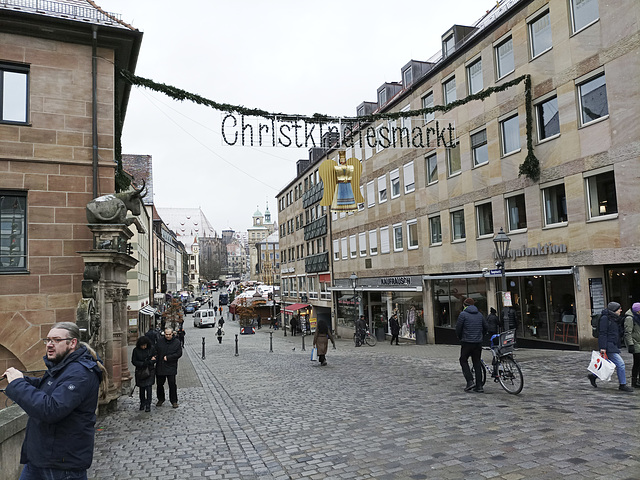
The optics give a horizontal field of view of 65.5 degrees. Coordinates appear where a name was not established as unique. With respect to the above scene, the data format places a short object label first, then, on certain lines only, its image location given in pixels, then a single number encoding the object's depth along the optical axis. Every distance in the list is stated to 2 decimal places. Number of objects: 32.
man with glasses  3.30
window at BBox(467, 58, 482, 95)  21.56
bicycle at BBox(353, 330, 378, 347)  25.39
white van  58.44
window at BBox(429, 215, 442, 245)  24.64
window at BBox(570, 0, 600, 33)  15.87
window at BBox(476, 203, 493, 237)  20.98
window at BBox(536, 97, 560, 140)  17.48
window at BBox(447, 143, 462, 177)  22.88
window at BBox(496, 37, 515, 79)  19.70
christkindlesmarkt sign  12.22
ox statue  10.39
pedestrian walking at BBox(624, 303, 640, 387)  9.11
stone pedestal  9.68
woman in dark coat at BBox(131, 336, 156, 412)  10.02
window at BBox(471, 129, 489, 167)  21.17
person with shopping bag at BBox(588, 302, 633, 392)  9.11
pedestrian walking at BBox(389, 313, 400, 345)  25.47
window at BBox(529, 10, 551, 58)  17.80
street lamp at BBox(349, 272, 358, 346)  25.53
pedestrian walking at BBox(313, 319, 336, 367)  15.98
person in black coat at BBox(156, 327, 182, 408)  10.26
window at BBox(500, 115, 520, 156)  19.35
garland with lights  11.60
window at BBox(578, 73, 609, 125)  15.63
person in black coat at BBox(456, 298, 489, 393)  9.68
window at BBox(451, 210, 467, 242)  22.77
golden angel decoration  16.67
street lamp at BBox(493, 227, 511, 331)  14.21
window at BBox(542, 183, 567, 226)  17.33
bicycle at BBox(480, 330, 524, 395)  9.43
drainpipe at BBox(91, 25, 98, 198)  10.94
